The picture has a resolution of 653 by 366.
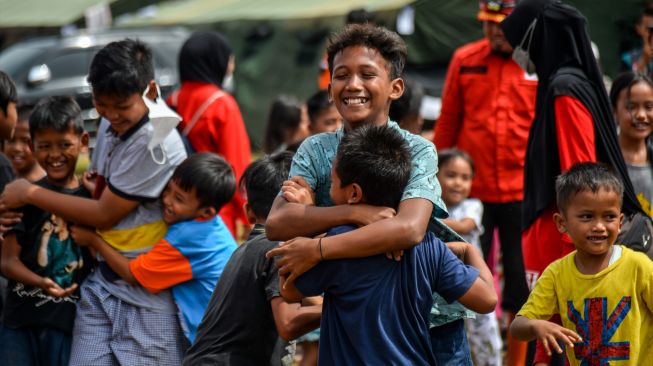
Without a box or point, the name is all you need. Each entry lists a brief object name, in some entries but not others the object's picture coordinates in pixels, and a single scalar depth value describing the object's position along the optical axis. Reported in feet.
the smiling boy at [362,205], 19.56
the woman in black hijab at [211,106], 37.27
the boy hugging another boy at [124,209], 27.21
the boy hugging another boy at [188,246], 27.29
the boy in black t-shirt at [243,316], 23.76
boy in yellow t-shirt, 23.93
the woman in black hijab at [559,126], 28.42
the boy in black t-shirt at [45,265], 28.27
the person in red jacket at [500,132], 38.46
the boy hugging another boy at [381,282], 19.66
